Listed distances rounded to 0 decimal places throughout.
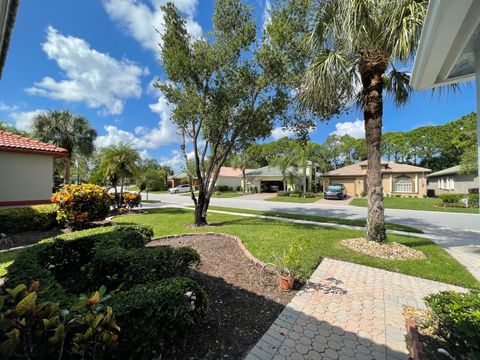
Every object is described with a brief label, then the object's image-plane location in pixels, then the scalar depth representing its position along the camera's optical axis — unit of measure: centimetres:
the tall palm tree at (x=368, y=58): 578
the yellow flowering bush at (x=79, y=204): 897
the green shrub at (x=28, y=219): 838
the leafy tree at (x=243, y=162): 3719
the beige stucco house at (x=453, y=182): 2362
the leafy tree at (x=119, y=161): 1505
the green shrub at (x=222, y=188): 3992
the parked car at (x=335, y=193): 2431
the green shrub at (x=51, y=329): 133
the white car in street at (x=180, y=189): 4194
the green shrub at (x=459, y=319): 217
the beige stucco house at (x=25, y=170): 913
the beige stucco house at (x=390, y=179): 2722
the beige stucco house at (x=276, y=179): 3194
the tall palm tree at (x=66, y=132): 1908
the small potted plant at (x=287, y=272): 442
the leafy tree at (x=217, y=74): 883
